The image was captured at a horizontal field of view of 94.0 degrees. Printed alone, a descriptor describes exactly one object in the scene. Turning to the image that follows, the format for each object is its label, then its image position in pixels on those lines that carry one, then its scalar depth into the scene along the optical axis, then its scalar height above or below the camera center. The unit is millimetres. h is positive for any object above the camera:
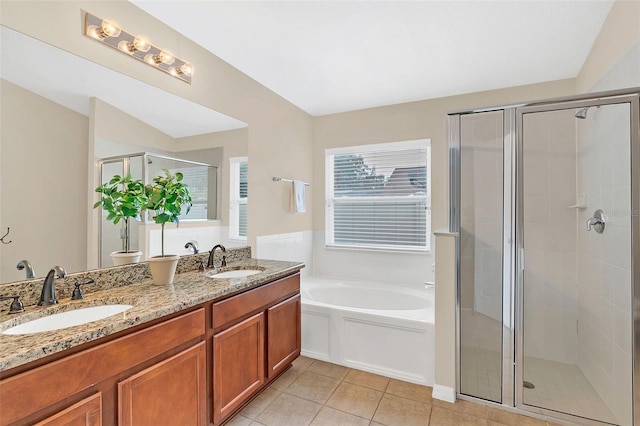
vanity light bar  1586 +993
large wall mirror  1300 +359
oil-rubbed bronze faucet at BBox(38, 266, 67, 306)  1294 -344
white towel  3230 +189
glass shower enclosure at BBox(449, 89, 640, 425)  1834 -268
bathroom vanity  934 -599
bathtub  2207 -990
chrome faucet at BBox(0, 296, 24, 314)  1212 -381
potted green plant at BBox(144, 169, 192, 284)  1697 +50
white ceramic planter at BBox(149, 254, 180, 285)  1684 -316
